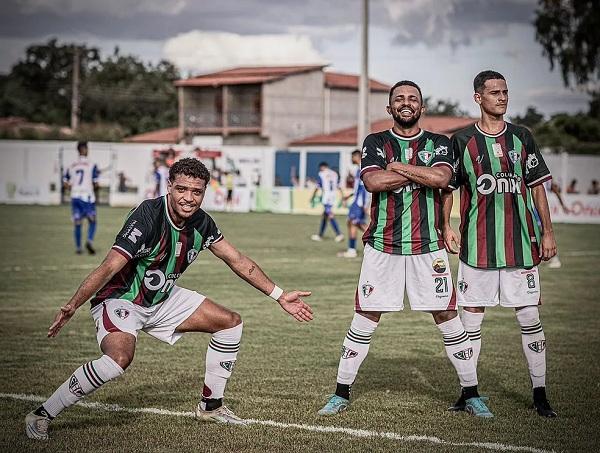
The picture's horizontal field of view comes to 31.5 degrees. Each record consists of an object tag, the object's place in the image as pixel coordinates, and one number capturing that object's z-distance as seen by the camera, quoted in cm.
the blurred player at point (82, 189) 2256
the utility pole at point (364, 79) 3888
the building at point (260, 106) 6900
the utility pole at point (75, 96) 7462
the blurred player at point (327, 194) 2755
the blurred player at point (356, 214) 2244
